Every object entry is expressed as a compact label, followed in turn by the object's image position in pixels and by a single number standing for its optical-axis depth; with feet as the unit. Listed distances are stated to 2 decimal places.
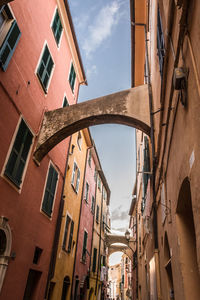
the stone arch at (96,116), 27.40
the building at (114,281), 216.74
